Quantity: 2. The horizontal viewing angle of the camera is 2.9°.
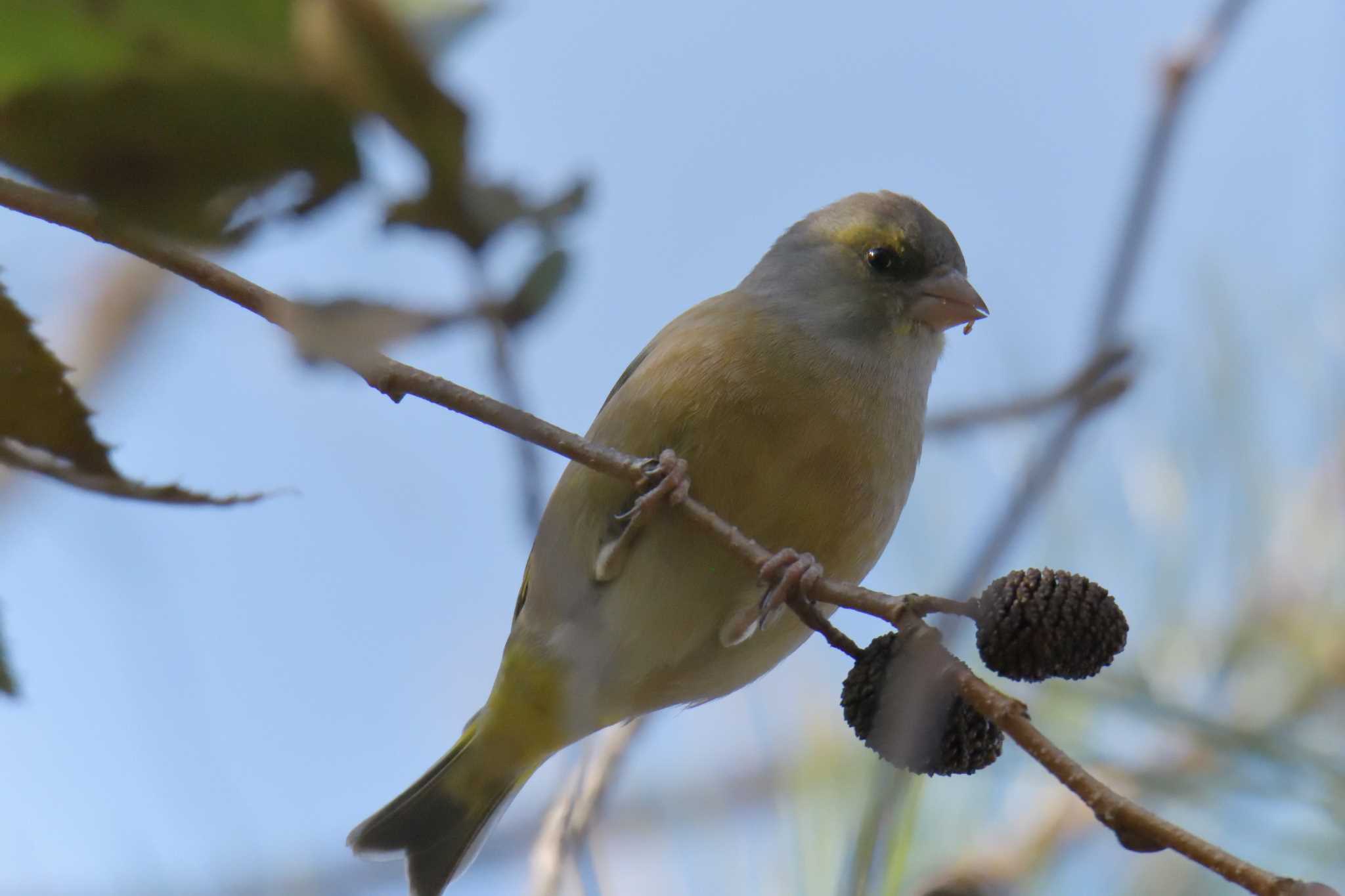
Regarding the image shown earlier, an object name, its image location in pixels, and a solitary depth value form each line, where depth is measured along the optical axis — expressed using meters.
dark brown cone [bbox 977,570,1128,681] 3.39
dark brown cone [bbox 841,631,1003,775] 3.39
